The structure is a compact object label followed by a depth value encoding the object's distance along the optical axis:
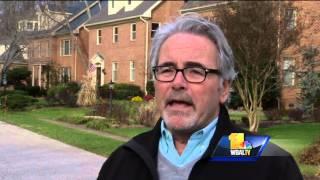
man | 2.22
